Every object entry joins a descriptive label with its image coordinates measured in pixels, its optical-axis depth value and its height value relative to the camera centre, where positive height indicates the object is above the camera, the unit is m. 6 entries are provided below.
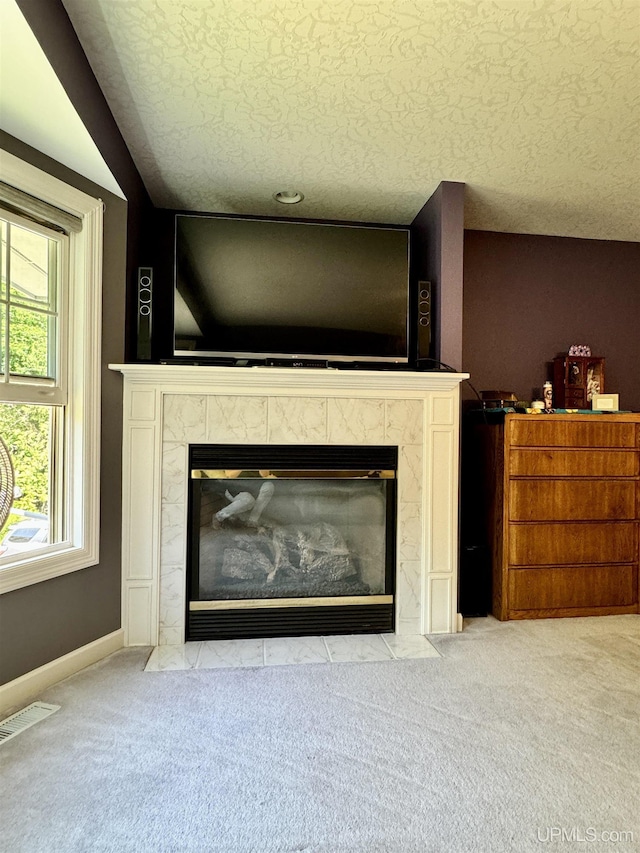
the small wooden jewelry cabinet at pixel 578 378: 3.08 +0.36
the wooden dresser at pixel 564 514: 2.55 -0.48
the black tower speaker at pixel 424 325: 2.53 +0.58
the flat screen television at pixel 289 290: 2.54 +0.79
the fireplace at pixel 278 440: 2.25 -0.07
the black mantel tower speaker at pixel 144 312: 2.31 +0.58
